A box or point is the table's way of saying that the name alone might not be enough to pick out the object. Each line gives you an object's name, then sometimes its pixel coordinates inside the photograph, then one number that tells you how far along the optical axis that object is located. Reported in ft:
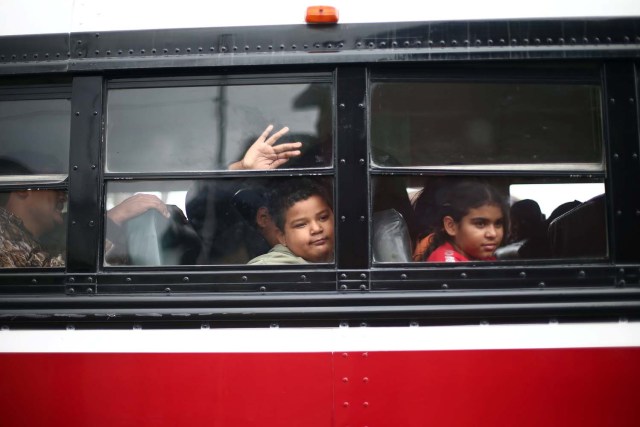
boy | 15.39
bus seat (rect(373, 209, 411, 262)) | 15.31
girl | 15.43
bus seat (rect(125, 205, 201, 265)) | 15.70
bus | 14.70
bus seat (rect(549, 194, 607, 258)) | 15.29
